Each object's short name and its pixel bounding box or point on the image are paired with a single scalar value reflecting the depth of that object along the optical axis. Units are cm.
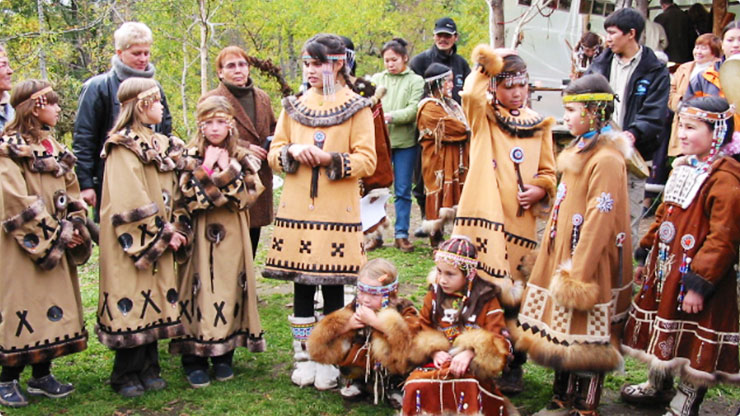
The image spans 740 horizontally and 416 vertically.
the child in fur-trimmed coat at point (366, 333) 386
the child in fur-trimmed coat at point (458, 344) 343
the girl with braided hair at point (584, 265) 338
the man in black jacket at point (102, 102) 448
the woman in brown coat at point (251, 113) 497
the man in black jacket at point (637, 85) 454
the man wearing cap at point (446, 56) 754
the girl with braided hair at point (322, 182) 414
